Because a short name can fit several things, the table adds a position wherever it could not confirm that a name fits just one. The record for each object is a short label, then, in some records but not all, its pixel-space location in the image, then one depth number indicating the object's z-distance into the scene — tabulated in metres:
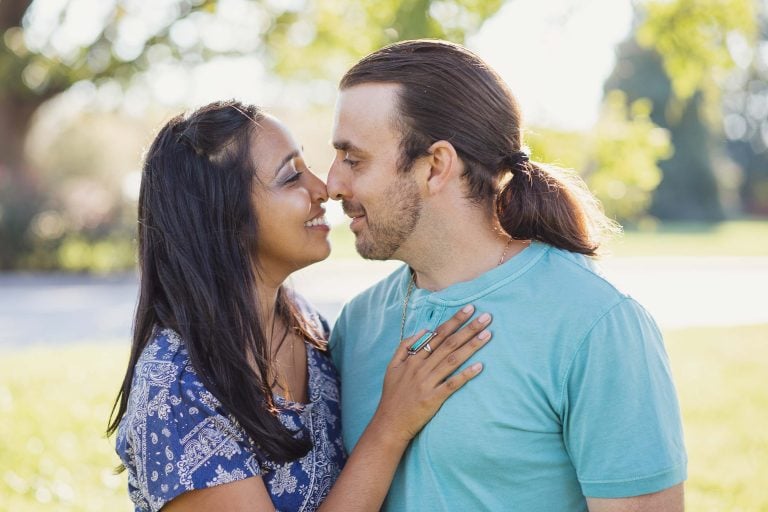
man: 2.18
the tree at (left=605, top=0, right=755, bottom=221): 6.39
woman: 2.38
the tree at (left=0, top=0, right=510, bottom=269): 11.68
